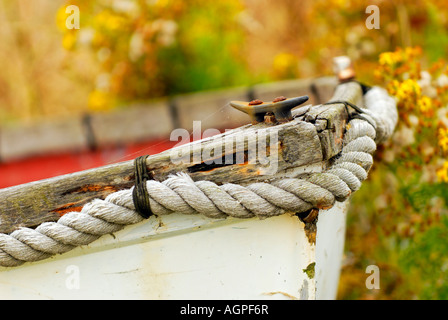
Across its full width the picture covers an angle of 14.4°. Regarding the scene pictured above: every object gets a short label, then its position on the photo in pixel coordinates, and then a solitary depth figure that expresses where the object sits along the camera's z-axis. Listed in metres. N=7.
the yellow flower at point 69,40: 5.59
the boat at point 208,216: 2.46
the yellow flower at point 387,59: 3.01
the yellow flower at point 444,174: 2.92
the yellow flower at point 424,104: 2.94
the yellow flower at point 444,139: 2.91
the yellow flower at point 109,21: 5.41
